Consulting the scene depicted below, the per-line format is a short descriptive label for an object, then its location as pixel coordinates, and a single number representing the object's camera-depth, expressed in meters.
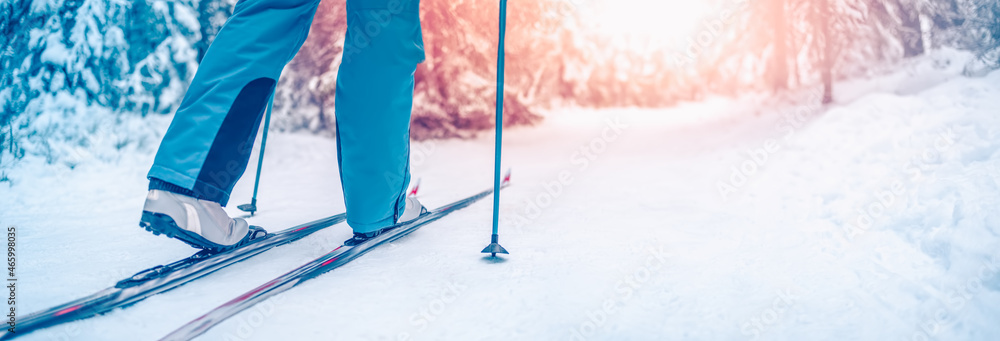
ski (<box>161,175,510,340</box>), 0.91
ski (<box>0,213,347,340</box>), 0.91
